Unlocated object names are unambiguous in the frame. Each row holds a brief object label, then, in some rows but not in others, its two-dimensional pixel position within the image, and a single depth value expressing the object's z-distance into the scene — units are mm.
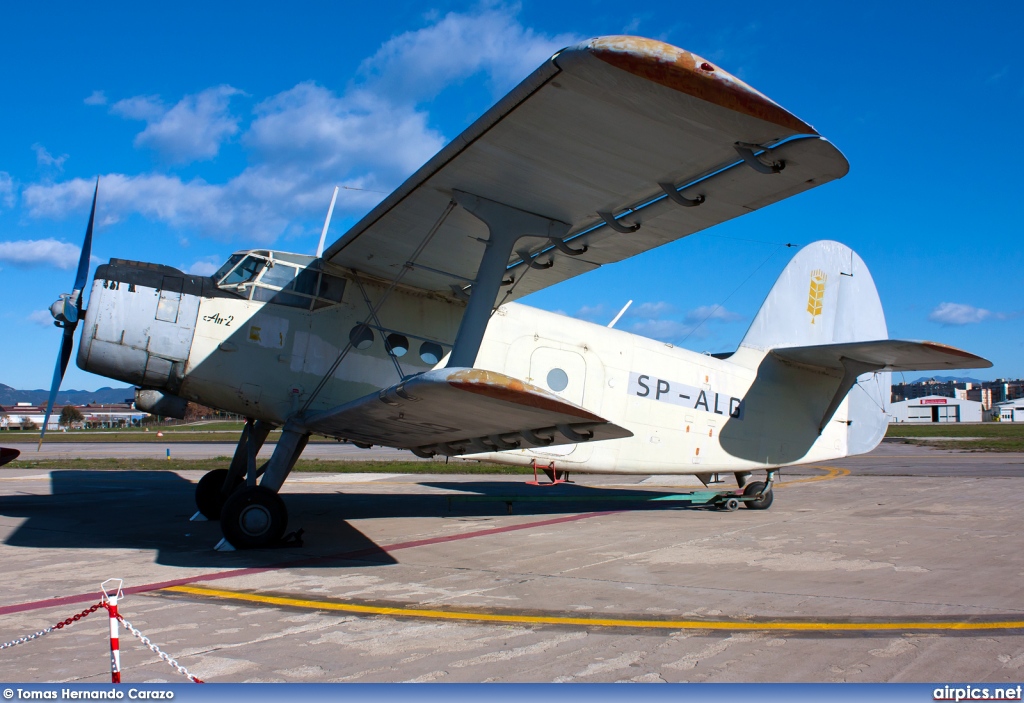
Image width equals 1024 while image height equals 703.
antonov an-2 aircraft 5312
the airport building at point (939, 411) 104938
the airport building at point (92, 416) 96062
